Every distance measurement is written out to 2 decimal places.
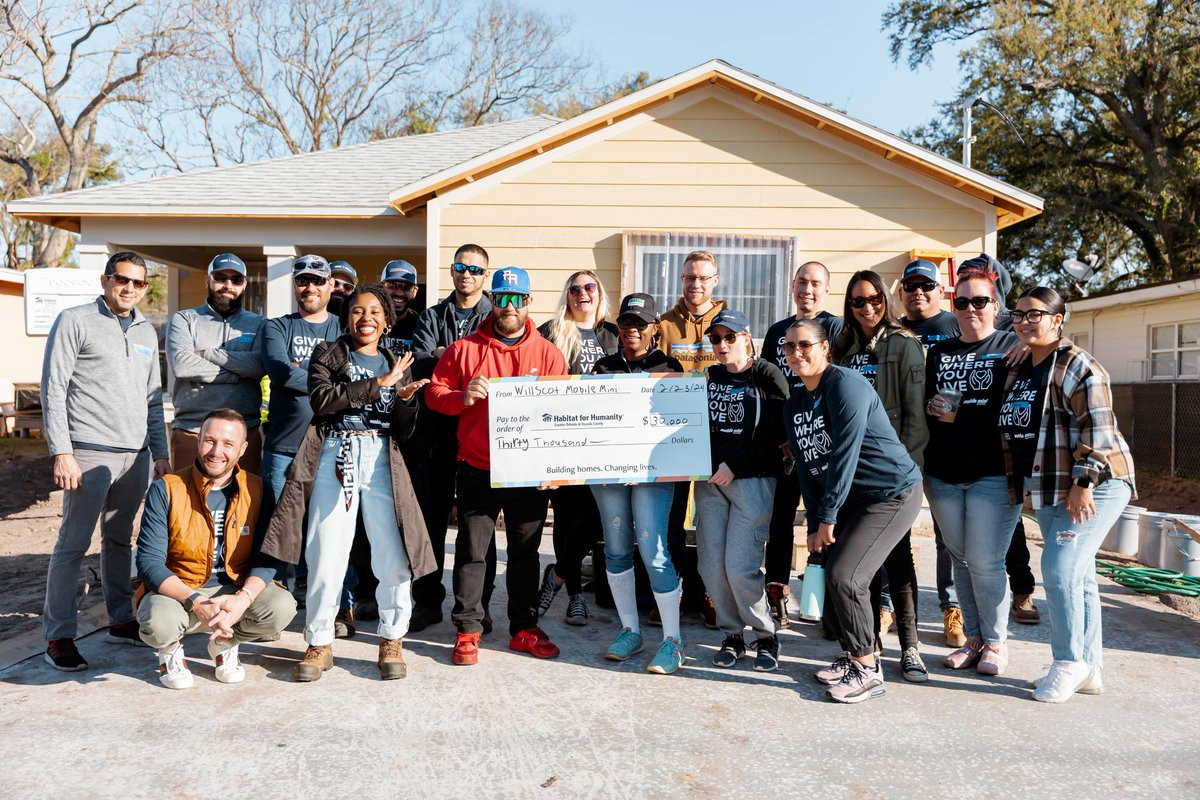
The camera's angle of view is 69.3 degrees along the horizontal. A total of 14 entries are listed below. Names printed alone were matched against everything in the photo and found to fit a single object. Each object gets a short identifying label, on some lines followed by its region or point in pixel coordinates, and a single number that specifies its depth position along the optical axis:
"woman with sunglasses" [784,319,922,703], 4.14
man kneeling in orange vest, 4.11
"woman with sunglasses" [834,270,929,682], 4.50
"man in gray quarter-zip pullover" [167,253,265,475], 5.00
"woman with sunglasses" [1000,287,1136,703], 4.06
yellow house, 8.81
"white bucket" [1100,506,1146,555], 7.99
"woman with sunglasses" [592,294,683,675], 4.61
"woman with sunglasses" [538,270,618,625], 5.12
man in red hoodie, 4.57
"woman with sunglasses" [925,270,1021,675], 4.44
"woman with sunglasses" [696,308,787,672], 4.51
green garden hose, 6.35
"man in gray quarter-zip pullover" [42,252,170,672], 4.41
